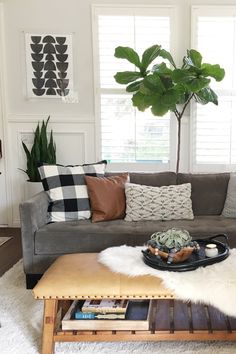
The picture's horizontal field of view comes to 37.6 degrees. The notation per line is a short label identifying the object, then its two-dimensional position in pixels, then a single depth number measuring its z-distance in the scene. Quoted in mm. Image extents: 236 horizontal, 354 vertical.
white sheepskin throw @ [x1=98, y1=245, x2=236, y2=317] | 1603
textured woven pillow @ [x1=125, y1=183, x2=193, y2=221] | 2779
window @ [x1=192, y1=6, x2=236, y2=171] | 3914
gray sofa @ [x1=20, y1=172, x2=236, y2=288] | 2475
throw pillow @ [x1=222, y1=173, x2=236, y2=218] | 2863
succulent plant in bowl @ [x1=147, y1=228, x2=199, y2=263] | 1779
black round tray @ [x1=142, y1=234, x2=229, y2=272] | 1727
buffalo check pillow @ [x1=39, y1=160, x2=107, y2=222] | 2818
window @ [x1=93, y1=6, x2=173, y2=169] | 3936
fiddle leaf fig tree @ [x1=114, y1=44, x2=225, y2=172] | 3271
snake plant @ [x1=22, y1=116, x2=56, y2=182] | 3920
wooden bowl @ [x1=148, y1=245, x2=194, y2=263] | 1777
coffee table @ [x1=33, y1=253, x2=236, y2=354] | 1621
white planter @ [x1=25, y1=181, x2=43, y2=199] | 3908
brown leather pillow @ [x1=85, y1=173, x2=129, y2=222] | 2816
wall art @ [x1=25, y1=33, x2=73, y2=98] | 3994
